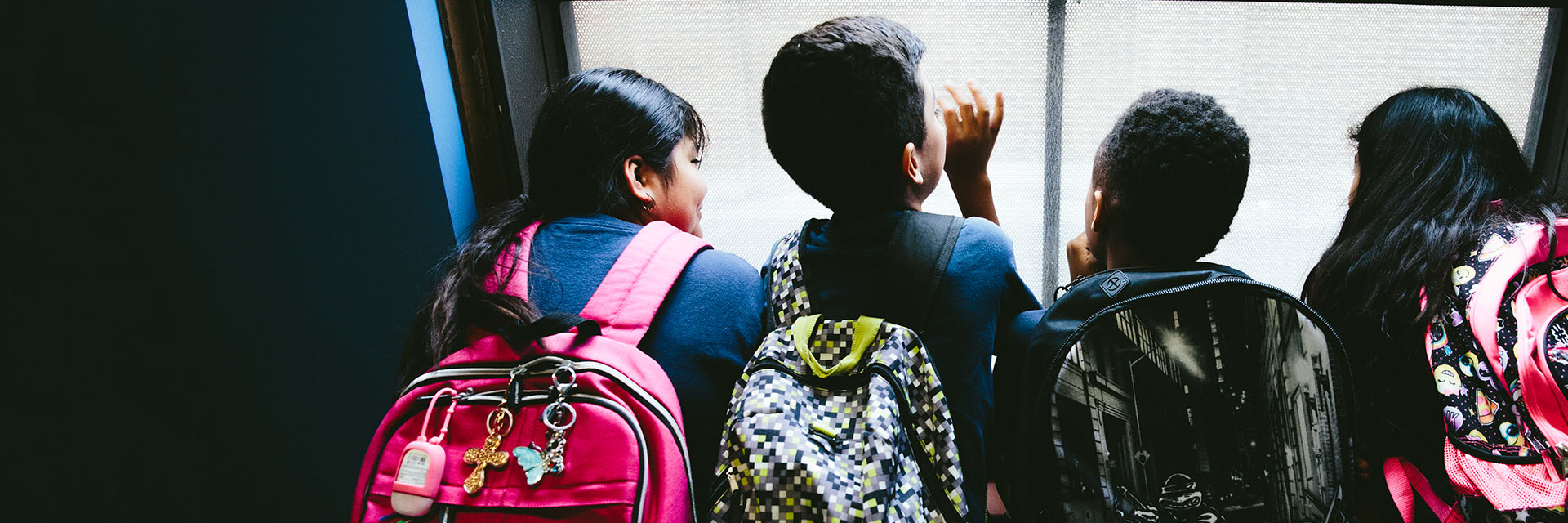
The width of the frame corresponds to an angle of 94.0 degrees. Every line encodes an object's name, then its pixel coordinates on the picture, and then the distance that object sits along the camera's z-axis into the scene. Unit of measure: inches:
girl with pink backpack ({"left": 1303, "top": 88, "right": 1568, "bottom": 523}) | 32.0
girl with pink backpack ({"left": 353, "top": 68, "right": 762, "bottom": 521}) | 29.9
